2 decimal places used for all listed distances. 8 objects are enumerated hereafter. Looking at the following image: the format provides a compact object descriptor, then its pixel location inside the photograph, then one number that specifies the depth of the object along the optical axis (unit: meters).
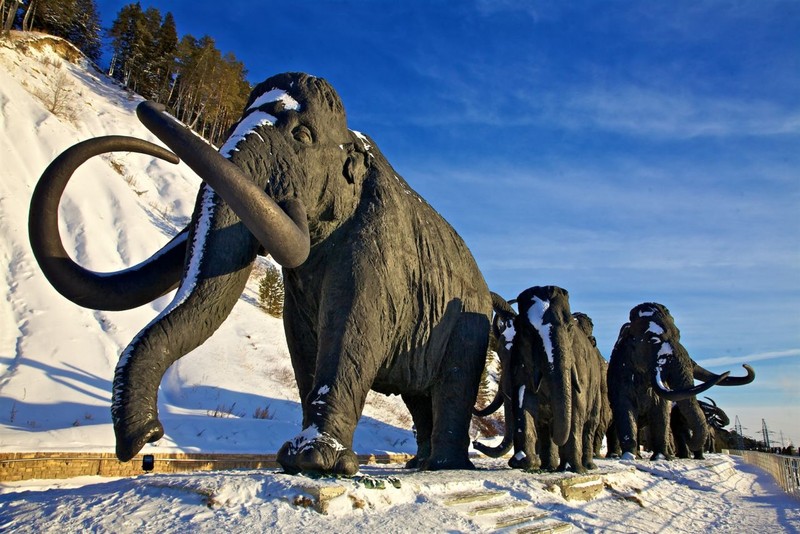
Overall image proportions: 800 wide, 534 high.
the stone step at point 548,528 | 4.02
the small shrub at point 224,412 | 14.01
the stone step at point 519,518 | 3.94
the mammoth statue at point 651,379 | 12.05
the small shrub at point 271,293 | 24.88
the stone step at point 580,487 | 5.29
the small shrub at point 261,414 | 15.06
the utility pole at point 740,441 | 41.53
